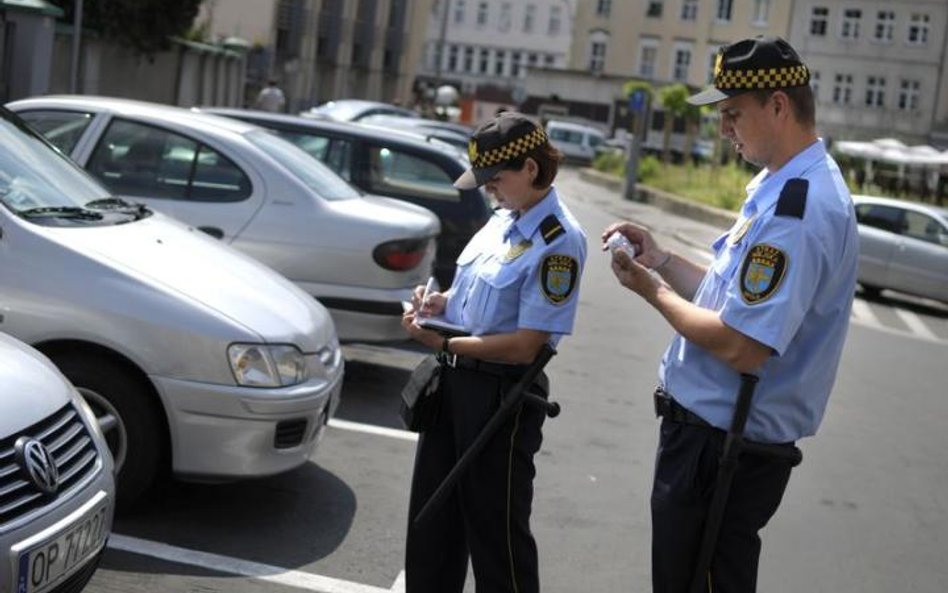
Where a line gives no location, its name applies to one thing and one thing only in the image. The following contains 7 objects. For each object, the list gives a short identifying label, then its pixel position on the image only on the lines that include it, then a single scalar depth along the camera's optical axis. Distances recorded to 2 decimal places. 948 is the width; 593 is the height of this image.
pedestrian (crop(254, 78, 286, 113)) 28.31
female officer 3.71
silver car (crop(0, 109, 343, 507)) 4.97
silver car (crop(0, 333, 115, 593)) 3.30
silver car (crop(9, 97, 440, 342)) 7.65
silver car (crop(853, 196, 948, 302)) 18.28
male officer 2.99
